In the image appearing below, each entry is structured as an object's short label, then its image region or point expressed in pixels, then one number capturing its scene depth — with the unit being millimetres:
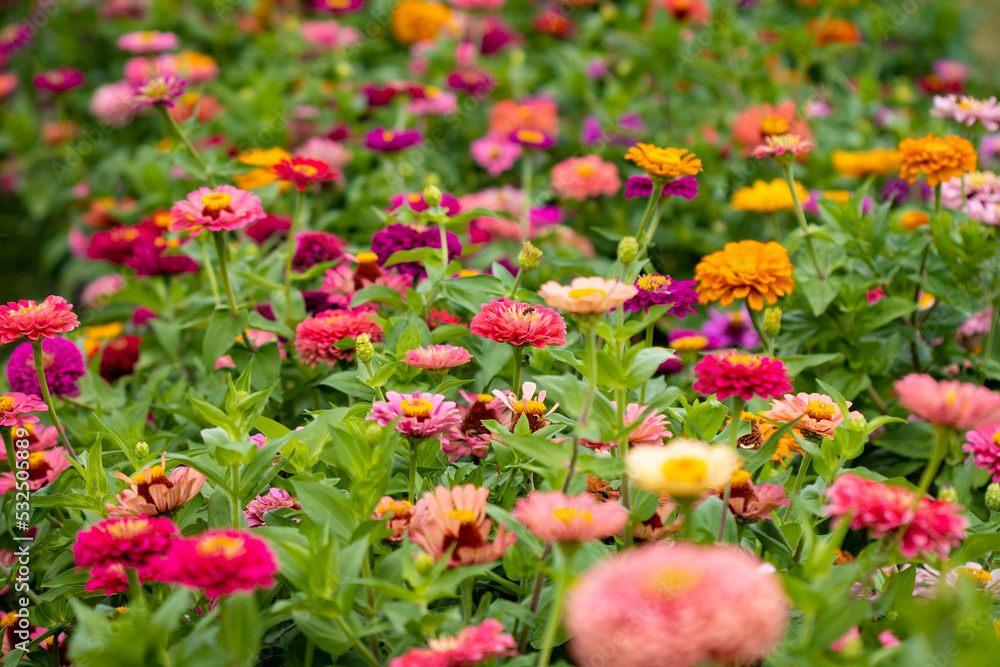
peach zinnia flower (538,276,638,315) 1802
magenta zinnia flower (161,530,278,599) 1749
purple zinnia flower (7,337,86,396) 2088
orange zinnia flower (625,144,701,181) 2043
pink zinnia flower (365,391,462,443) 1871
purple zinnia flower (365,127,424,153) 2399
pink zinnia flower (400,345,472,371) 1955
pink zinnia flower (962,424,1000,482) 1886
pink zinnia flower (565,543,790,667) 1681
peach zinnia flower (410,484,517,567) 1820
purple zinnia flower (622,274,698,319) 1982
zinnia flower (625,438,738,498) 1742
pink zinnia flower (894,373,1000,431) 1761
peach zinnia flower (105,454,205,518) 1893
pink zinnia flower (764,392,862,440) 1908
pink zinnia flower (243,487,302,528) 1934
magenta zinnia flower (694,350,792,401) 1839
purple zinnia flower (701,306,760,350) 2253
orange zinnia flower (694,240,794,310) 2010
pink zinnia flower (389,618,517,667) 1757
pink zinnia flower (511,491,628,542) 1758
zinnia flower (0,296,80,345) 1936
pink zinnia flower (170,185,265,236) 2033
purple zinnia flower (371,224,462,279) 2125
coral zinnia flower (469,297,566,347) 1922
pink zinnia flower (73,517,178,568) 1803
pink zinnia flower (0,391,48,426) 1957
